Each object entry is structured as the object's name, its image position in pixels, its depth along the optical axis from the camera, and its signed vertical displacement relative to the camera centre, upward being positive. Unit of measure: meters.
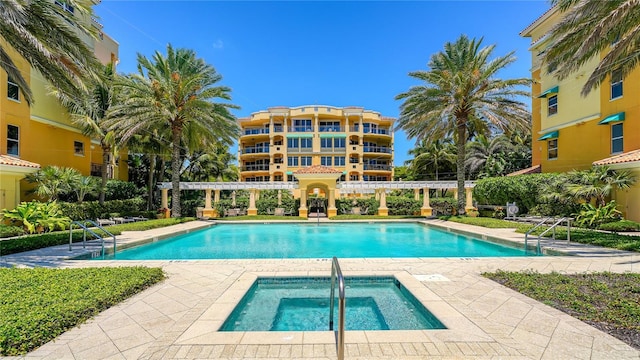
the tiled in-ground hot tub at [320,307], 4.98 -2.16
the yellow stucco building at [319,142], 47.72 +7.05
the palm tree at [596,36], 8.74 +4.66
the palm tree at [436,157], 41.69 +4.05
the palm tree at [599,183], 14.37 +0.18
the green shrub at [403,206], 26.88 -1.60
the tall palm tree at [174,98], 19.14 +5.66
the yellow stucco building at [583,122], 15.81 +3.90
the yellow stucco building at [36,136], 15.53 +3.13
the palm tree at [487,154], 30.91 +3.65
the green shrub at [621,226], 13.50 -1.68
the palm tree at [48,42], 8.69 +4.33
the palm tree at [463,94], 19.67 +6.01
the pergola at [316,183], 25.56 +0.12
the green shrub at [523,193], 18.38 -0.40
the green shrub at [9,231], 12.78 -1.77
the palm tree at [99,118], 19.22 +4.38
